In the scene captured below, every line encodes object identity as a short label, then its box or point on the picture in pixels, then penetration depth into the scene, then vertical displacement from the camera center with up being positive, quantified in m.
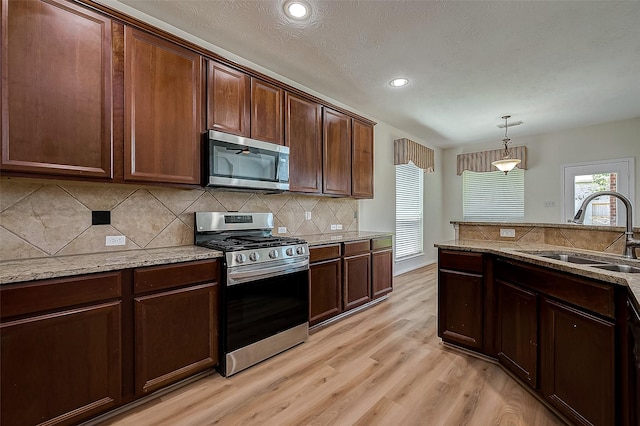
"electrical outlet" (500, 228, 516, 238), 2.83 -0.20
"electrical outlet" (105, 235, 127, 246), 2.12 -0.20
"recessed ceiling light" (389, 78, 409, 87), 3.26 +1.51
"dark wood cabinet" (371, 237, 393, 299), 3.69 -0.72
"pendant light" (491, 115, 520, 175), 4.36 +0.75
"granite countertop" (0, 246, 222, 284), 1.43 -0.29
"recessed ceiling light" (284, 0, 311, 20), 2.06 +1.49
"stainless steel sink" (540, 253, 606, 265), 2.00 -0.34
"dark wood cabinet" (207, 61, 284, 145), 2.37 +0.96
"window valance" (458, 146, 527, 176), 5.61 +1.11
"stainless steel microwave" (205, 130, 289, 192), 2.29 +0.43
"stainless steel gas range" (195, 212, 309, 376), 2.15 -0.62
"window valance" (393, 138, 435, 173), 5.02 +1.07
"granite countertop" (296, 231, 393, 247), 3.01 -0.29
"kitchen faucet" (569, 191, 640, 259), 1.82 -0.09
